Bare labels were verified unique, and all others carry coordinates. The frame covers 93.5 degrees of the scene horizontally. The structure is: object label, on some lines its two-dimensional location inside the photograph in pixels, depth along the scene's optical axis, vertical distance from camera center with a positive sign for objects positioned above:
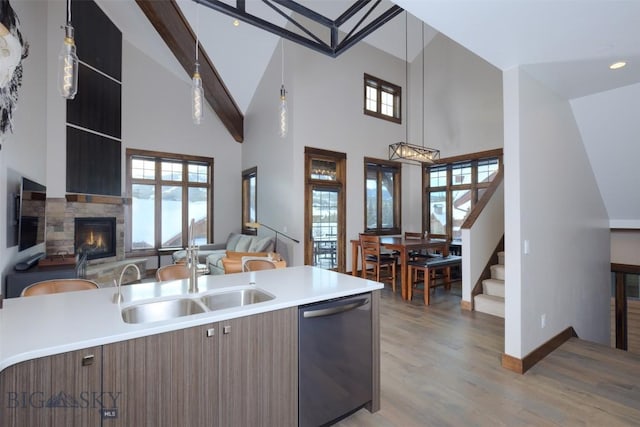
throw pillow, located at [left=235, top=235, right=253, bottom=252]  6.10 -0.53
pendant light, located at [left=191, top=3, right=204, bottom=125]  2.19 +0.90
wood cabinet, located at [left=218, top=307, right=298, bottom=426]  1.47 -0.78
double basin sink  1.62 -0.51
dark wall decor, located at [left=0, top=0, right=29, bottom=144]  1.26 +1.01
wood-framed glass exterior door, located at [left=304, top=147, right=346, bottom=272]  5.86 +0.18
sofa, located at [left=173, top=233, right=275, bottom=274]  5.65 -0.63
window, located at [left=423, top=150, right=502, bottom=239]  6.27 +0.67
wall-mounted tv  3.24 +0.06
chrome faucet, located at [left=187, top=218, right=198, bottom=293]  1.83 -0.30
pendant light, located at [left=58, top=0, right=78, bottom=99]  1.65 +0.86
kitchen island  1.09 -0.60
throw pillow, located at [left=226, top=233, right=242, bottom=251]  6.55 -0.51
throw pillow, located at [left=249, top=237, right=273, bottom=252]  5.57 -0.51
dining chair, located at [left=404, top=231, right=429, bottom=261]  5.49 -0.69
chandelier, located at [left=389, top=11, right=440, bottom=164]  4.99 +1.10
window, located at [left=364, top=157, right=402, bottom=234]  6.85 +0.50
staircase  3.95 -1.09
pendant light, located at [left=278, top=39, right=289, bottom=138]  2.73 +0.92
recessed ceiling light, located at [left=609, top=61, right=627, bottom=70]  2.52 +1.29
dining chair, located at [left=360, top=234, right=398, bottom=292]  5.03 -0.72
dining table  4.64 -0.46
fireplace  5.06 -0.32
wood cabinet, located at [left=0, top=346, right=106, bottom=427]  1.03 -0.62
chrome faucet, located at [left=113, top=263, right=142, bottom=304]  1.62 -0.44
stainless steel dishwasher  1.72 -0.86
